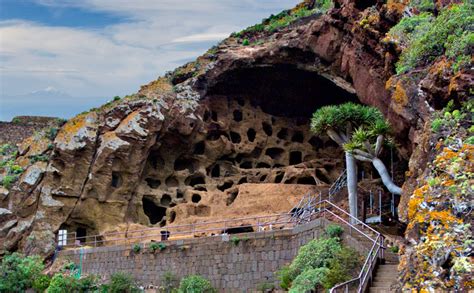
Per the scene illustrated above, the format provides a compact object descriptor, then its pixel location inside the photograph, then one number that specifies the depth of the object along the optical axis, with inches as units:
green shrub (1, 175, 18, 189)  1699.1
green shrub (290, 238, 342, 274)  1040.8
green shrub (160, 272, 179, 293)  1323.8
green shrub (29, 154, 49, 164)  1723.7
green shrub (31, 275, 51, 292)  1513.3
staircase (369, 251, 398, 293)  912.3
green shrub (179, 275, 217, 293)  1240.8
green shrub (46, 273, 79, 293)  1425.9
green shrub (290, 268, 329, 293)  991.0
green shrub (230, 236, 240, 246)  1250.6
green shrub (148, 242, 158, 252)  1391.5
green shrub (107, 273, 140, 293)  1369.3
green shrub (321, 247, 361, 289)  981.2
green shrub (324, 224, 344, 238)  1075.9
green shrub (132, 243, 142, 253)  1426.2
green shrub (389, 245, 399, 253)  1096.2
